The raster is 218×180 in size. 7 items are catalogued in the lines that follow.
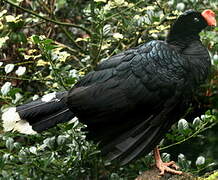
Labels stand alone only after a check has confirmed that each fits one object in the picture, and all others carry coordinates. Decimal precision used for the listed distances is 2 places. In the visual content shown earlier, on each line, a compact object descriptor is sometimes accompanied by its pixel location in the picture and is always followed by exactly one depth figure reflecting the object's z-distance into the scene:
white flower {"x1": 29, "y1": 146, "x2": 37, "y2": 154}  6.74
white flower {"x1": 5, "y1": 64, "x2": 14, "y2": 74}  7.49
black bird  6.27
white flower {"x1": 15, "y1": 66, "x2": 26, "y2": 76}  7.64
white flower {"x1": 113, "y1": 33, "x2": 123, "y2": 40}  7.62
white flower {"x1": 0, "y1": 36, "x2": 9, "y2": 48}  7.40
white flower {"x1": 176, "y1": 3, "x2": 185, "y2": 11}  7.74
